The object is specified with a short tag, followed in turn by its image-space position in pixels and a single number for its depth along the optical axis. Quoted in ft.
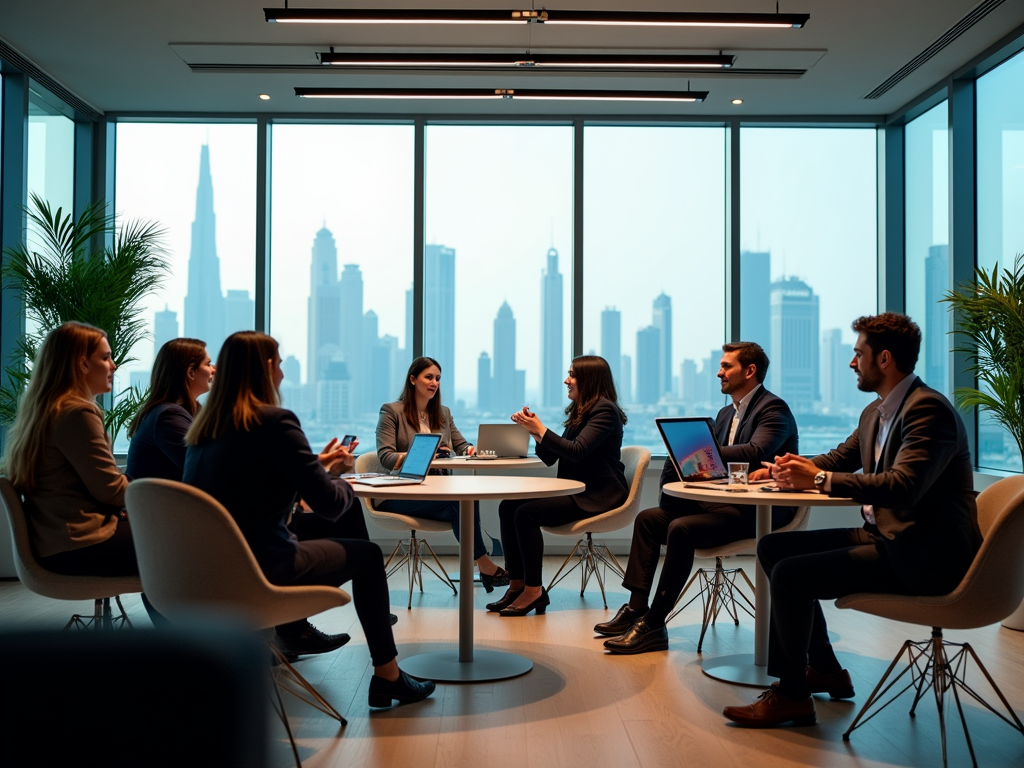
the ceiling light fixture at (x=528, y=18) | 15.72
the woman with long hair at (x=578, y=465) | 15.33
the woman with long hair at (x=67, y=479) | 10.09
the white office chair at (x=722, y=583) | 13.19
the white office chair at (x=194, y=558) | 7.97
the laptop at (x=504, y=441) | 17.53
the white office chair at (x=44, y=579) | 10.01
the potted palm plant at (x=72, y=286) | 17.89
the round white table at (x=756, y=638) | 11.03
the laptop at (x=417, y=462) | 12.07
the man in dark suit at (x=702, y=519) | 13.06
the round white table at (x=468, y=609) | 11.05
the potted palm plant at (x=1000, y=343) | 15.48
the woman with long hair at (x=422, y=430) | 16.78
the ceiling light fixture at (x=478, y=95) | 19.58
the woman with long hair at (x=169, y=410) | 11.29
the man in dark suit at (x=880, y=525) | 8.97
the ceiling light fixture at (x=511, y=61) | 17.98
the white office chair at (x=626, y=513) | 15.46
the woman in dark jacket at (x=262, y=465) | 8.72
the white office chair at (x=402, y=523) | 16.37
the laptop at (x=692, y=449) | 12.12
